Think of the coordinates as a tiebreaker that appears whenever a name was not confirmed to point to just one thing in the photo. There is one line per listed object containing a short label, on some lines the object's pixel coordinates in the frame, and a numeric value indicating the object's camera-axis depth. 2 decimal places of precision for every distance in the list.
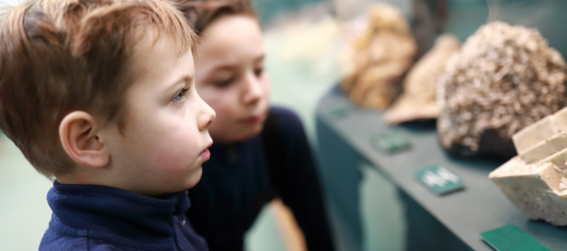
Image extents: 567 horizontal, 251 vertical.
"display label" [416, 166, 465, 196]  0.88
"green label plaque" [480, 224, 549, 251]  0.63
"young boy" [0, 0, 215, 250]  0.44
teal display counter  0.74
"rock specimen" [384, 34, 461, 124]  1.26
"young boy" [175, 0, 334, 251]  0.86
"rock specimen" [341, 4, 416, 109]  1.51
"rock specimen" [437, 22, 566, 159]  0.87
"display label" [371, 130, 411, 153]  1.16
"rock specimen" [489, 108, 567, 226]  0.59
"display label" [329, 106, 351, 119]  1.56
